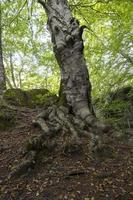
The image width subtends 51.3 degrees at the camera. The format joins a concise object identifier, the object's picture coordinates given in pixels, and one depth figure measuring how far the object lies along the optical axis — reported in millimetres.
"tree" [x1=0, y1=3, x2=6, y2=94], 4421
